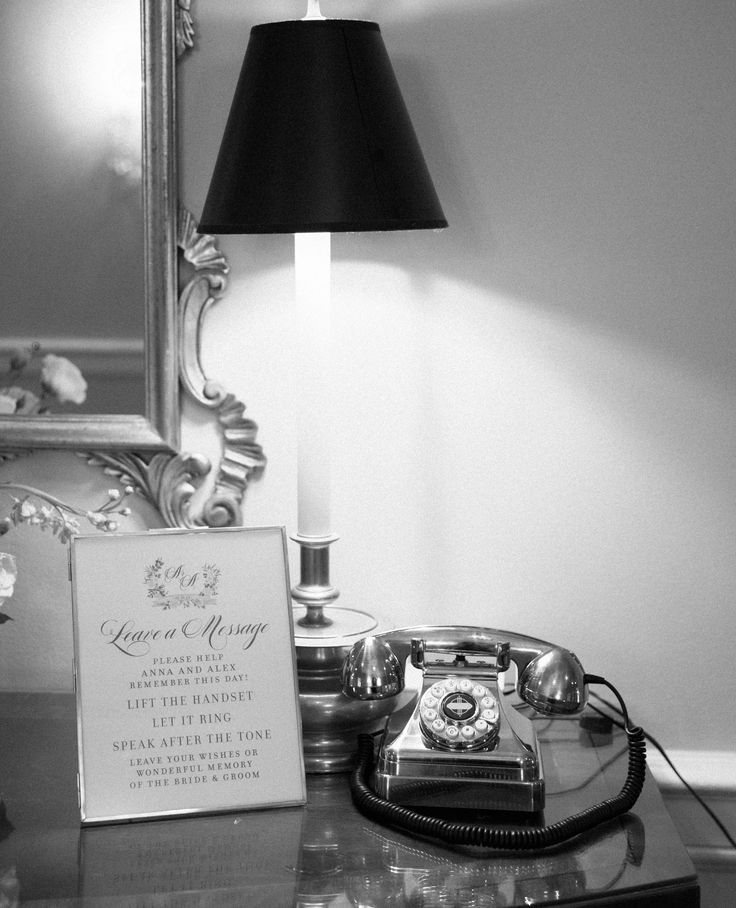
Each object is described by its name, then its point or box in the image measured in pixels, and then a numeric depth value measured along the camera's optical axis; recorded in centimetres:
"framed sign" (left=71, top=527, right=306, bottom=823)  107
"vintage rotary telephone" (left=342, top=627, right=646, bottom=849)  106
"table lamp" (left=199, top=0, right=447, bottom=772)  106
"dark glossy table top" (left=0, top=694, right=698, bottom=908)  94
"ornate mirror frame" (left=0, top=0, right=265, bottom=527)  134
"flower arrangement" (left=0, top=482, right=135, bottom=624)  121
